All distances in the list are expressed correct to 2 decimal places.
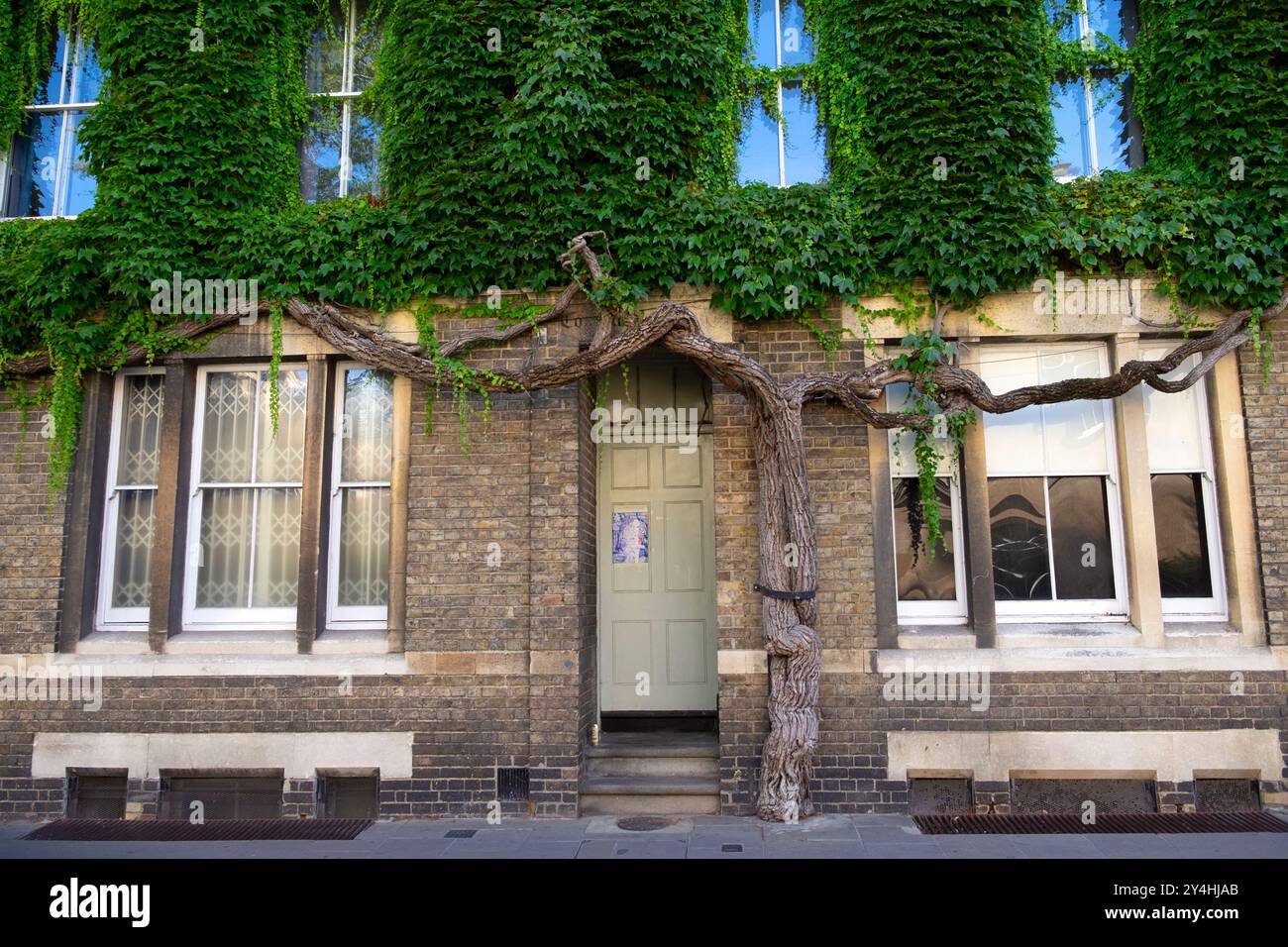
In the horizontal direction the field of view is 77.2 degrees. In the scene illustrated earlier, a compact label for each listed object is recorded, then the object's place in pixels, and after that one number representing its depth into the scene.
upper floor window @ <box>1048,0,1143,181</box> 7.44
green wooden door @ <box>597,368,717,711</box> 7.85
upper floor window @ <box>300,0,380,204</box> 7.82
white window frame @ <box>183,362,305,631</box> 7.18
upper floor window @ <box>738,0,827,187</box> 7.54
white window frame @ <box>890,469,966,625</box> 6.92
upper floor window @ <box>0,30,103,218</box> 8.06
